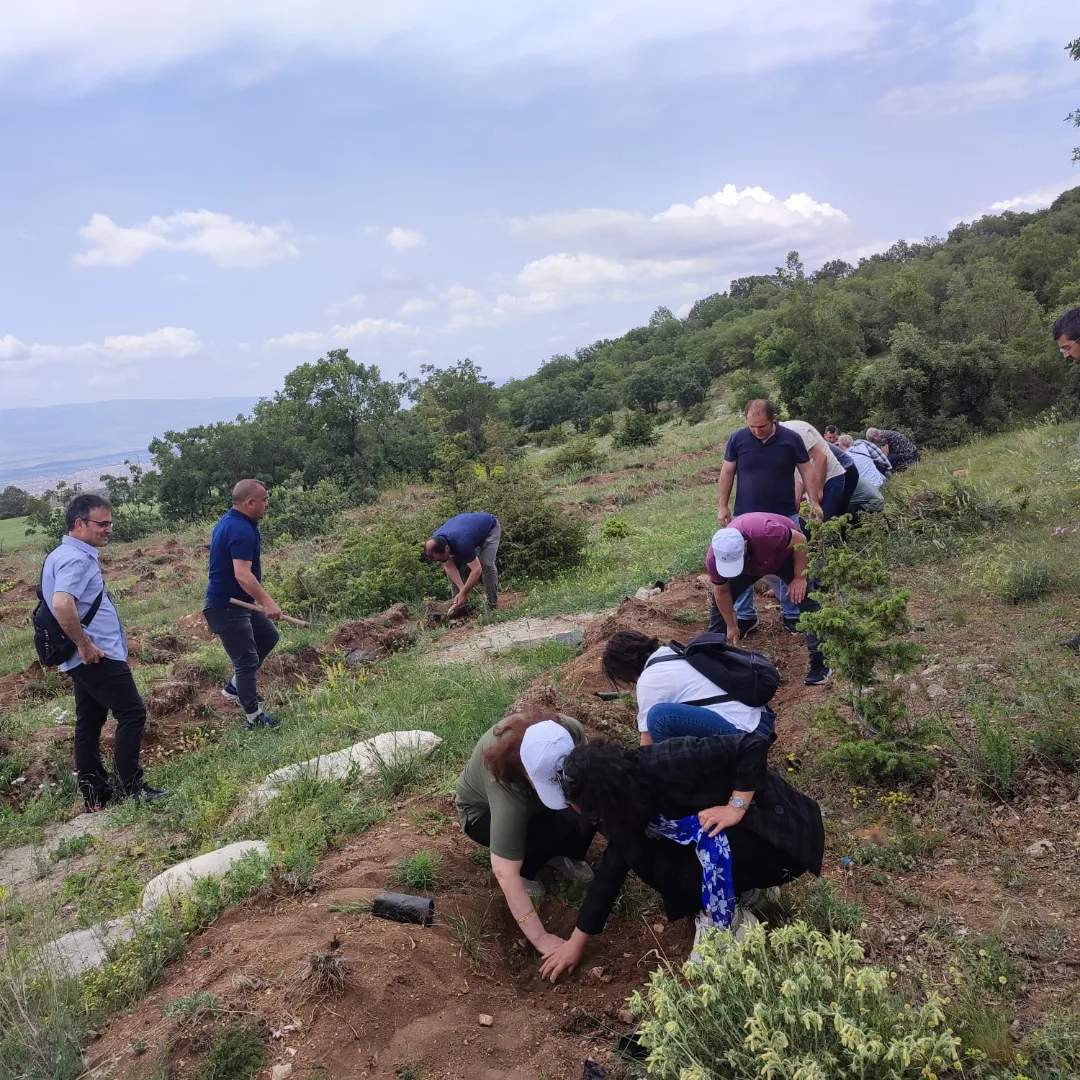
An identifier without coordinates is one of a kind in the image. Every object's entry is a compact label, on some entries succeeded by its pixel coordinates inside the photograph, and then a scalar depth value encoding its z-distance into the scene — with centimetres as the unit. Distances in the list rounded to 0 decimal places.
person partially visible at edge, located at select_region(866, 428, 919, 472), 986
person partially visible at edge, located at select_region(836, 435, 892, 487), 695
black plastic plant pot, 309
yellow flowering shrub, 181
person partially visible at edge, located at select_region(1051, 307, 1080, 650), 400
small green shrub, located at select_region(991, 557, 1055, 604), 546
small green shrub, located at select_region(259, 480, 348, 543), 1975
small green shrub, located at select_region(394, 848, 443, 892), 340
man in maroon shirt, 460
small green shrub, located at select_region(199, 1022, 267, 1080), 243
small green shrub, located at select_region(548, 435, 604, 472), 2555
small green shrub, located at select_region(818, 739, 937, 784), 350
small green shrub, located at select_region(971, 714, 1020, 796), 343
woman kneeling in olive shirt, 272
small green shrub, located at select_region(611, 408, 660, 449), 3069
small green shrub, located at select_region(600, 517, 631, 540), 1235
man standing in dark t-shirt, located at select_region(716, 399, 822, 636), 529
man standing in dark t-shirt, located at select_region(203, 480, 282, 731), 582
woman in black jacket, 260
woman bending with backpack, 296
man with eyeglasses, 491
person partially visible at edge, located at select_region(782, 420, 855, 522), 561
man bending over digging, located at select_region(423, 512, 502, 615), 805
